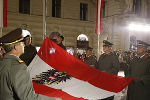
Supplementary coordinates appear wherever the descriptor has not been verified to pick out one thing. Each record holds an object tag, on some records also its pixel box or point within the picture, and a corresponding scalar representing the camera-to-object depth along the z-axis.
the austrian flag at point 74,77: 3.83
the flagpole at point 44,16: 6.22
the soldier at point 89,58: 7.46
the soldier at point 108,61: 5.82
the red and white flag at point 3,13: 6.88
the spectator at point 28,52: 4.62
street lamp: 21.40
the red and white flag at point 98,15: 8.71
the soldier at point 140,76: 4.46
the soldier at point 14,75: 1.94
